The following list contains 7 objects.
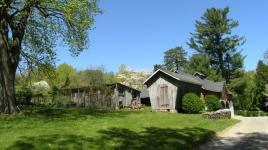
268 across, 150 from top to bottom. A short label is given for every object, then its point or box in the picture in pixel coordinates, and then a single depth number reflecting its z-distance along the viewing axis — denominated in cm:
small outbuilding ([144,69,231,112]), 2195
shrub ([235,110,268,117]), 2706
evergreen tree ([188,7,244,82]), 3802
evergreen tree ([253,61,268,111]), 3101
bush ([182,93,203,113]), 2091
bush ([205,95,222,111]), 2417
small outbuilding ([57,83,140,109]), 2483
